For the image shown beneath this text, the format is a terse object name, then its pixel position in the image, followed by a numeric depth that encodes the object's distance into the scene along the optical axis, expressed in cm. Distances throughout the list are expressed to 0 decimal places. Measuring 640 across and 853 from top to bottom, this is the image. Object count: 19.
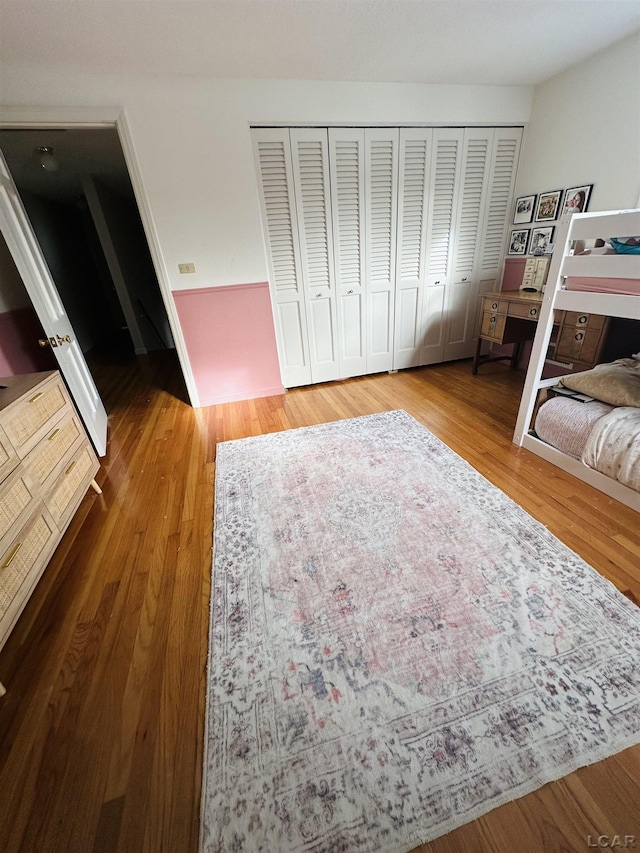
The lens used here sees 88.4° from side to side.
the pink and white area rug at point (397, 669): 83
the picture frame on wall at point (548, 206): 278
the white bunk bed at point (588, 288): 153
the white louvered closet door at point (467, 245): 291
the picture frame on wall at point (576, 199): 255
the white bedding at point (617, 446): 158
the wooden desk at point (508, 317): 269
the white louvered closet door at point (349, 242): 266
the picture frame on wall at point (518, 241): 312
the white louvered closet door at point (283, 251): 254
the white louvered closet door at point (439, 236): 284
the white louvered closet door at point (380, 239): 272
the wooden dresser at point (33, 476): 125
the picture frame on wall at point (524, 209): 300
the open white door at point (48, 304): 193
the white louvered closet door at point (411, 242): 278
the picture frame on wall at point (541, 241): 290
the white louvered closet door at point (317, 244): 260
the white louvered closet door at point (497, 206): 295
